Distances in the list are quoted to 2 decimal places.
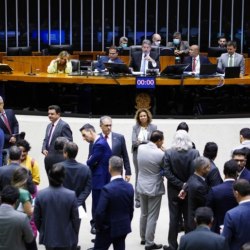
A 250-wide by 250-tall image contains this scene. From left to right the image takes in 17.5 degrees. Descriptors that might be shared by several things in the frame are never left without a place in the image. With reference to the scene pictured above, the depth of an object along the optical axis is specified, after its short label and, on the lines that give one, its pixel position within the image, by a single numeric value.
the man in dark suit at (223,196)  8.60
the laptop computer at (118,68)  14.63
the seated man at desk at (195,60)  15.61
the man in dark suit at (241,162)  9.35
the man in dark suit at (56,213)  8.43
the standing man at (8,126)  12.56
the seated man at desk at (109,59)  15.62
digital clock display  14.40
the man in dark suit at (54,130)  11.98
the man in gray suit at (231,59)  15.78
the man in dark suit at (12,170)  9.16
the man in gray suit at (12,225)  7.62
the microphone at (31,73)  15.41
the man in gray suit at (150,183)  10.16
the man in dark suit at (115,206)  8.82
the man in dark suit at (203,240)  7.15
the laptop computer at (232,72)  14.73
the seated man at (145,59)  15.55
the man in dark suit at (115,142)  11.02
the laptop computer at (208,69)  14.72
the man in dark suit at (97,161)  10.73
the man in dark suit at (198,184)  9.09
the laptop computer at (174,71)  14.61
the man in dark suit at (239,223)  7.73
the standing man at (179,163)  9.90
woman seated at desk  15.66
